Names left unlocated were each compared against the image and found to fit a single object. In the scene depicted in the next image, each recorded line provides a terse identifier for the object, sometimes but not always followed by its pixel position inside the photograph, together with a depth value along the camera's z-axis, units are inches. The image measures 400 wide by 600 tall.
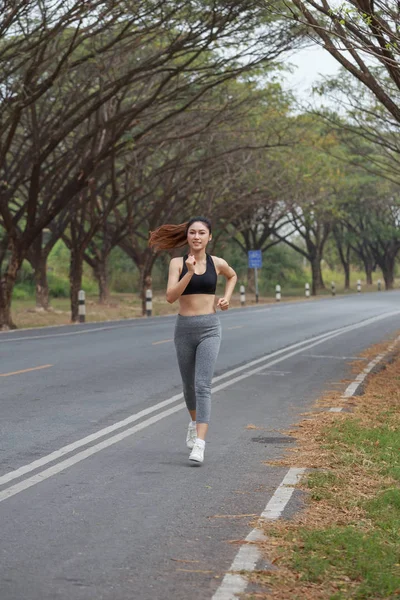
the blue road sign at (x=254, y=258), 2117.4
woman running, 321.7
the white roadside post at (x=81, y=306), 1224.1
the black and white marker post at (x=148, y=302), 1454.2
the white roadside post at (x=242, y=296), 1869.7
